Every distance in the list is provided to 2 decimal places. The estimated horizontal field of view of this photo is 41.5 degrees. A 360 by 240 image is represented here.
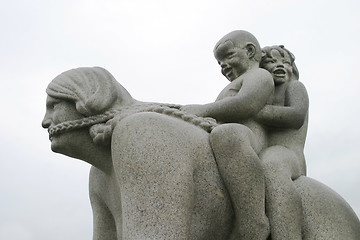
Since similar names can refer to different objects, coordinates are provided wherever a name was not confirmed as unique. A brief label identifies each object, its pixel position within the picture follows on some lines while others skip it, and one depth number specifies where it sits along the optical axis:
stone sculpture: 3.60
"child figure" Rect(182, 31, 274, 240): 3.86
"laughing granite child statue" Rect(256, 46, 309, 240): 3.95
